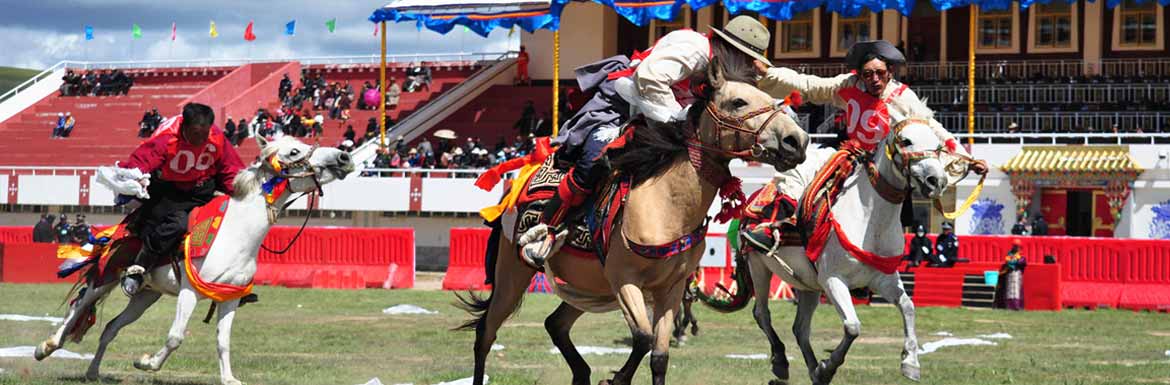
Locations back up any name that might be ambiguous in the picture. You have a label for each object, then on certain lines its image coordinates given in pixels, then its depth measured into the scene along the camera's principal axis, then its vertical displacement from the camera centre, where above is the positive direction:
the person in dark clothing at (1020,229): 30.70 -0.51
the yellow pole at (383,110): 41.12 +2.48
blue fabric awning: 40.09 +5.17
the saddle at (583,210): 9.41 -0.08
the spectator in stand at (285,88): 50.47 +3.74
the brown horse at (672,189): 8.83 +0.07
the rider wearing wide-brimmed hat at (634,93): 9.12 +0.71
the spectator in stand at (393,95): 46.94 +3.30
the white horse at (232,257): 11.34 -0.51
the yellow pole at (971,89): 33.91 +2.75
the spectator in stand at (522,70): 47.94 +4.26
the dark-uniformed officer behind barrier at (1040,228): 31.33 -0.49
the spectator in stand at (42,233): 32.38 -0.96
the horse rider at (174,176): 11.57 +0.13
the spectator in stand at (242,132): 45.12 +1.95
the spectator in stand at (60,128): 48.88 +2.13
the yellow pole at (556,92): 37.25 +2.74
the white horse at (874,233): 10.43 -0.23
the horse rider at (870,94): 11.06 +0.85
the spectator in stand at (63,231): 34.47 -0.99
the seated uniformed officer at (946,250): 23.94 -0.76
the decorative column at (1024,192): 33.34 +0.31
